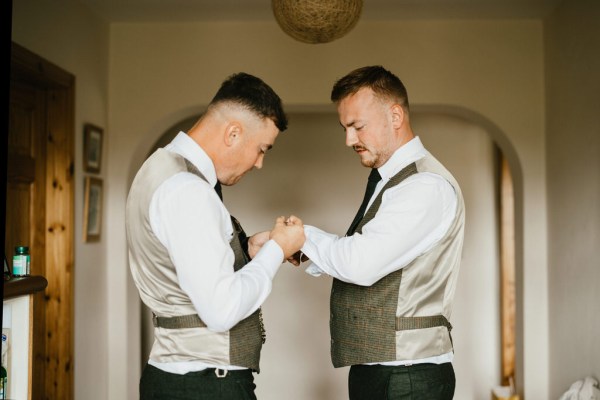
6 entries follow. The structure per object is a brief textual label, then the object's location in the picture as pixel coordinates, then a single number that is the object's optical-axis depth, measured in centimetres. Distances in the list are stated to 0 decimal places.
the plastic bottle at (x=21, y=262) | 161
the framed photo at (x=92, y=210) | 342
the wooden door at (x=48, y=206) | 299
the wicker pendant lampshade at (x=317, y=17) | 241
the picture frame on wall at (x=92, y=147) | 344
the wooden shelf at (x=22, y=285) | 141
